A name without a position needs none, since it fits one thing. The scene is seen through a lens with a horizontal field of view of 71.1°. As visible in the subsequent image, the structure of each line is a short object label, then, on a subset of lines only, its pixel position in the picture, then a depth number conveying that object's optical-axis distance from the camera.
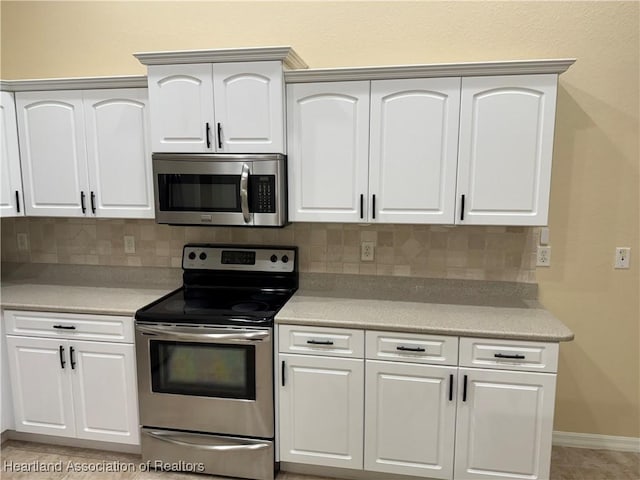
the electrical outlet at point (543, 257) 2.46
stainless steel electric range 2.18
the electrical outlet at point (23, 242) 3.02
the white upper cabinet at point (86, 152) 2.44
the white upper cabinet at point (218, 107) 2.20
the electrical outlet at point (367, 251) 2.61
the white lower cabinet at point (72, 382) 2.35
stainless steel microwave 2.24
